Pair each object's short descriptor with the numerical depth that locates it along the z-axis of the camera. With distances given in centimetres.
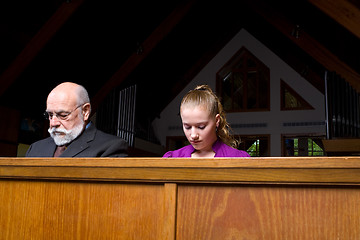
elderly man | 209
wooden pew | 89
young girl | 185
